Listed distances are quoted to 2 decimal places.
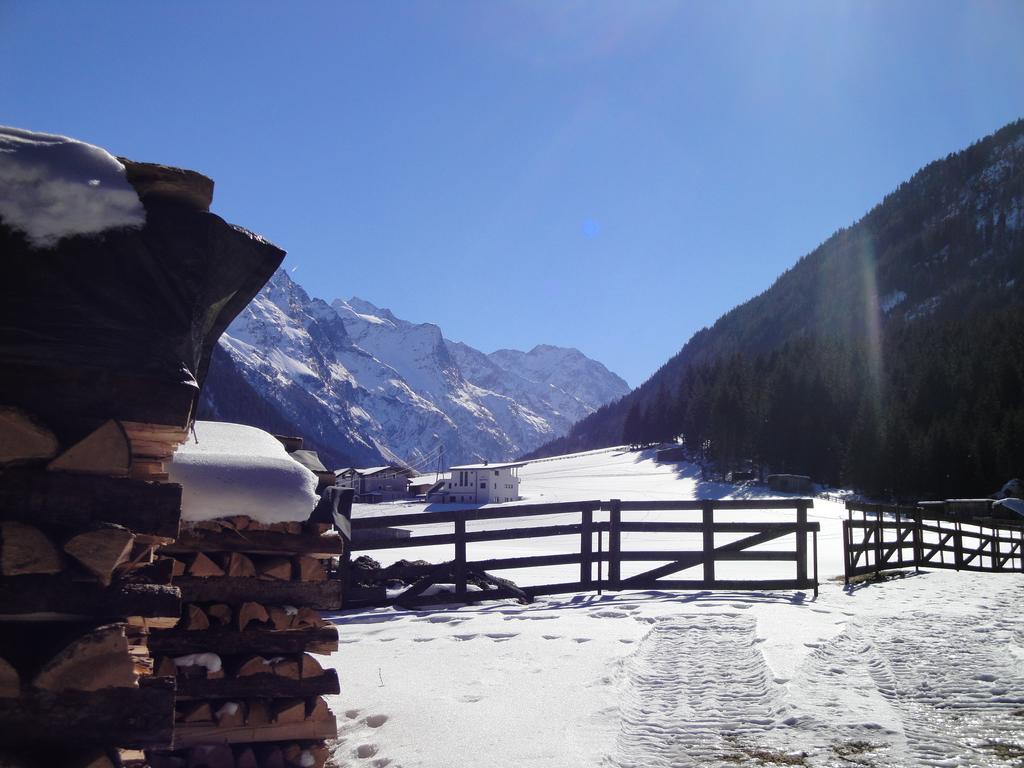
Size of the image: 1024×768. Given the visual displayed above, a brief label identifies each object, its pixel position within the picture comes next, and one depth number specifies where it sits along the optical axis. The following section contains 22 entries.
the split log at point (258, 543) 5.07
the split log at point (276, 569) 5.36
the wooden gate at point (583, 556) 11.12
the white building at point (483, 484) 70.48
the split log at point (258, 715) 5.13
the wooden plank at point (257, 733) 5.00
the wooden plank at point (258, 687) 5.06
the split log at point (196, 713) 5.02
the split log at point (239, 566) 5.23
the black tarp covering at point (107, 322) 3.03
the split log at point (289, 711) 5.18
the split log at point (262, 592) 5.17
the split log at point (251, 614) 5.27
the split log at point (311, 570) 5.48
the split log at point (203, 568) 5.14
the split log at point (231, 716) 5.05
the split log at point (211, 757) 4.96
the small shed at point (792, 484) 59.09
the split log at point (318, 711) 5.27
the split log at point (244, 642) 5.12
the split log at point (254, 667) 5.18
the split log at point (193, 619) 5.17
